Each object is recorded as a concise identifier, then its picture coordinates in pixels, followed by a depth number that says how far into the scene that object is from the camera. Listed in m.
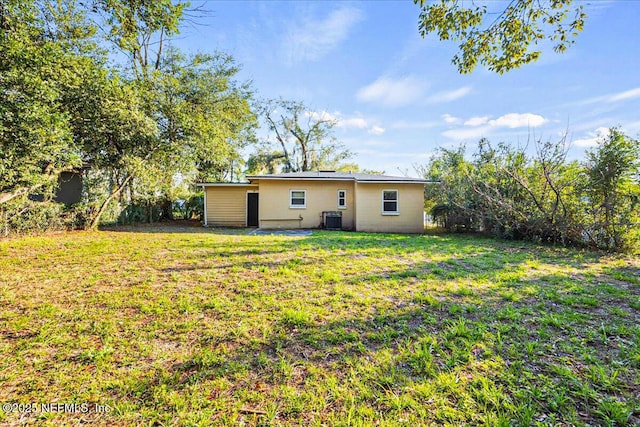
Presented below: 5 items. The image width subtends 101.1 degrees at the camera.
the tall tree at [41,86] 6.23
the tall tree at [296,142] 24.97
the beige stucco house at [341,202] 12.54
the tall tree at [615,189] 7.03
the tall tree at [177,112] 11.16
